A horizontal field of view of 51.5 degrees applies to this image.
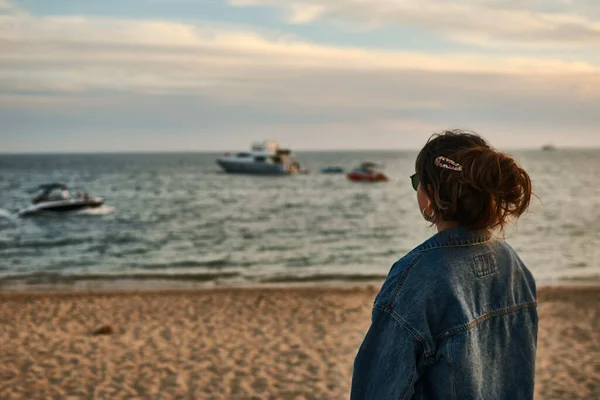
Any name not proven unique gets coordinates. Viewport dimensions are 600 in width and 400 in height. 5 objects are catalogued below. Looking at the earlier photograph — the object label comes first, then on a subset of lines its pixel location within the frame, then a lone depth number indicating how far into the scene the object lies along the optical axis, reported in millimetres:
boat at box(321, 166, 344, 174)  95562
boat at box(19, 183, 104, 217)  33500
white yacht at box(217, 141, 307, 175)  81812
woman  1703
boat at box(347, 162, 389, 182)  74181
